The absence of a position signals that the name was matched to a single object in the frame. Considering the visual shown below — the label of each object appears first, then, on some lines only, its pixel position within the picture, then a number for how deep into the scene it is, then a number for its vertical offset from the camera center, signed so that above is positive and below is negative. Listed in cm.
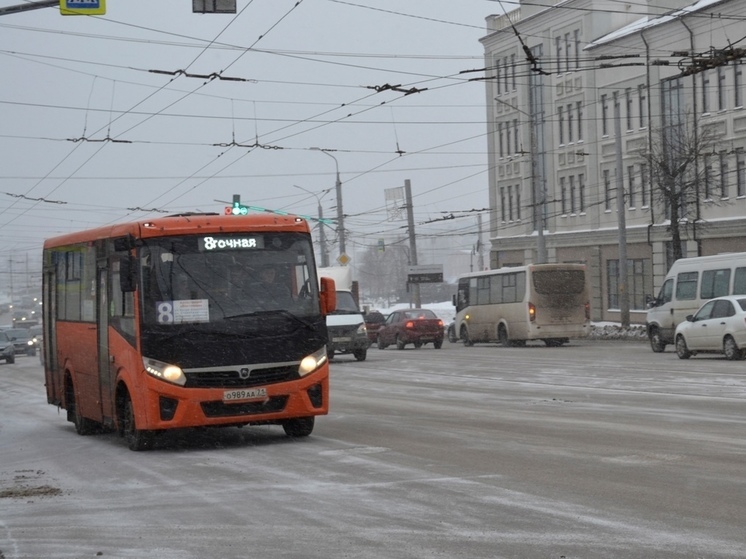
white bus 4519 +30
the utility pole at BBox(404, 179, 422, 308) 6253 +490
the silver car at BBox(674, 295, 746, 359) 2892 -54
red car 4809 -48
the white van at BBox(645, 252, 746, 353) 3375 +50
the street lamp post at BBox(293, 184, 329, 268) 6944 +420
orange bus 1338 -6
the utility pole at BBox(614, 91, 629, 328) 4588 +271
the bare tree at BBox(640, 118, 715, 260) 4544 +502
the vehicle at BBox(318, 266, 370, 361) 3712 -33
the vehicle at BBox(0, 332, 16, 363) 5341 -104
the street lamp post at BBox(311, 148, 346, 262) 6014 +543
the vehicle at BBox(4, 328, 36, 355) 6738 -87
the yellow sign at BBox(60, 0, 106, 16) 1571 +390
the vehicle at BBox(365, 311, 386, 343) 5459 -31
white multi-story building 5019 +768
